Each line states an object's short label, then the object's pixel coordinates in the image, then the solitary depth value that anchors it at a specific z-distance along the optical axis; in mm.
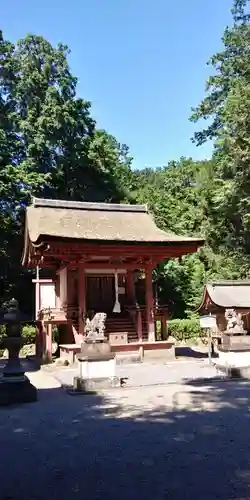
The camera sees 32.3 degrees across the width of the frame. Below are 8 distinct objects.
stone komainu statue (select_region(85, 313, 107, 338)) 9422
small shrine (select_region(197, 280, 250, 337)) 19531
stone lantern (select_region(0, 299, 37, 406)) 8097
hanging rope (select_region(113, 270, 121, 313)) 16391
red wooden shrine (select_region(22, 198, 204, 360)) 15359
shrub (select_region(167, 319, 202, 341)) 22594
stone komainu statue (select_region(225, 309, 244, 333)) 10662
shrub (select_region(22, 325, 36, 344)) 20078
